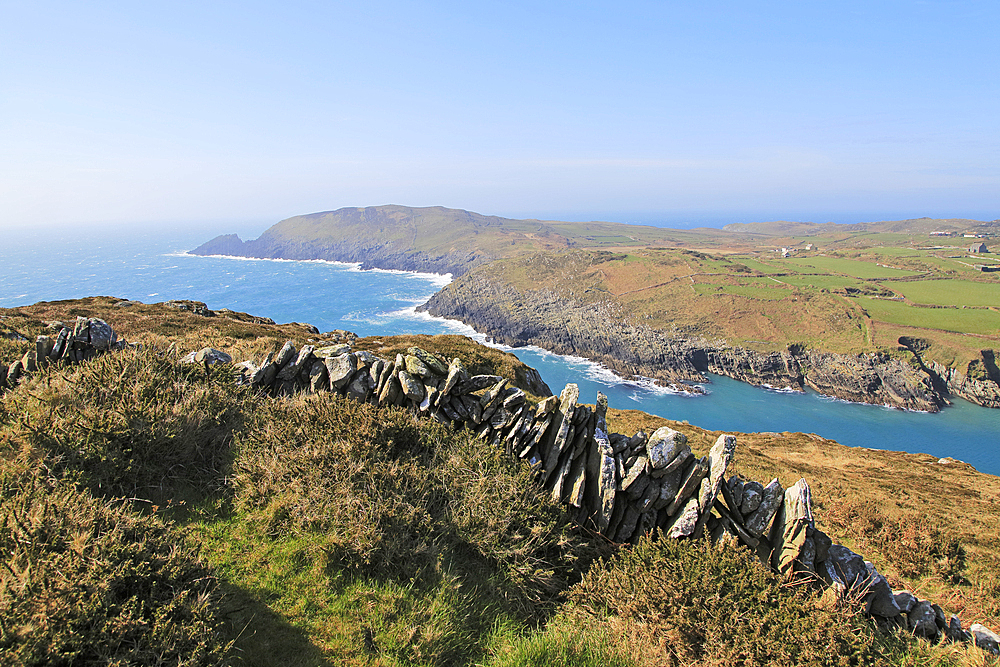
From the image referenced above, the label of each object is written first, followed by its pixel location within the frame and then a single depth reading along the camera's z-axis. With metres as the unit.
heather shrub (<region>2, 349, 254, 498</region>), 6.00
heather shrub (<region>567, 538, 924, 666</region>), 4.61
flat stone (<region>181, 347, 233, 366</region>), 8.97
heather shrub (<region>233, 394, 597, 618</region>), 5.83
